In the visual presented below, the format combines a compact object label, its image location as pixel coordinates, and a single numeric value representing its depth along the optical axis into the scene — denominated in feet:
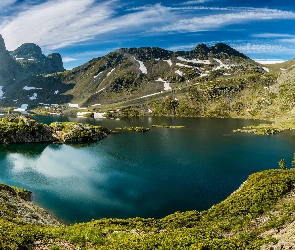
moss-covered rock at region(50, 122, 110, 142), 535.19
